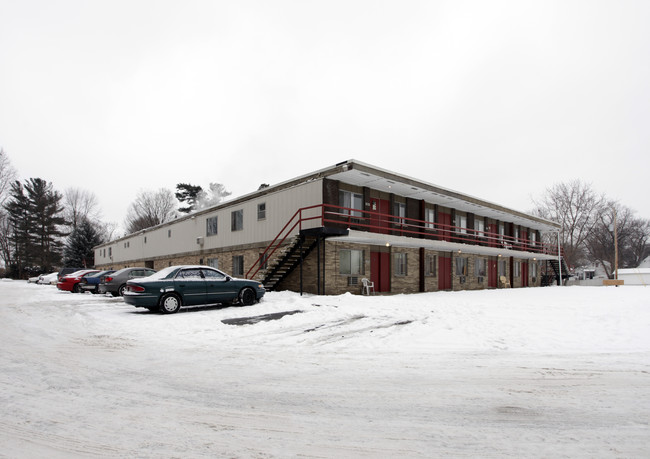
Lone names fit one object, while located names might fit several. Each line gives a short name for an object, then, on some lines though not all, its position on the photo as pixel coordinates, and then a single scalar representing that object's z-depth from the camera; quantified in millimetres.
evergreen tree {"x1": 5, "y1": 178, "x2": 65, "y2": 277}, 57281
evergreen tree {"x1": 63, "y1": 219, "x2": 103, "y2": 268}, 57062
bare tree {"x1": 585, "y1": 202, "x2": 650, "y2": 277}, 63500
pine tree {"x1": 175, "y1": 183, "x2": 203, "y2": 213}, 68688
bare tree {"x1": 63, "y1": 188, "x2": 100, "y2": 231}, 71188
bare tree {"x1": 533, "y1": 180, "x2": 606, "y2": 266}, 56125
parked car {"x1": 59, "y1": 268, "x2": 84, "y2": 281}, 34162
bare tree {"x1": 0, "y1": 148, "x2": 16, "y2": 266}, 58534
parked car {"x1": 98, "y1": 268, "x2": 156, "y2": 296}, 20000
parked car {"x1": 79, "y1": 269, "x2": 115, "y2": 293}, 23500
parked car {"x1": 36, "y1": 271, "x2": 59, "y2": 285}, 37578
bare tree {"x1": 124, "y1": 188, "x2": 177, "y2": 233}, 71562
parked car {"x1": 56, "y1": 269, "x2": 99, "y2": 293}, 24469
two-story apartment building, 18484
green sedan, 12438
